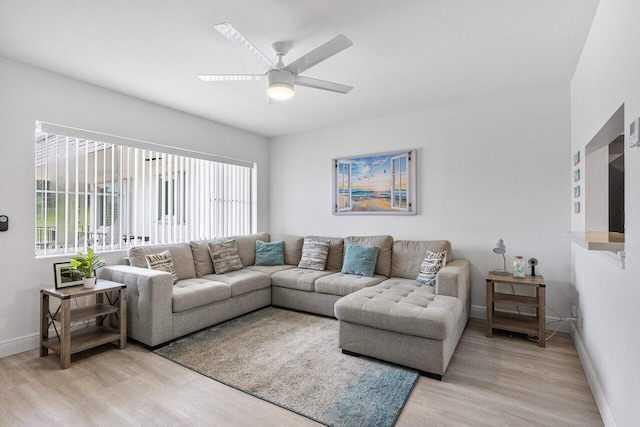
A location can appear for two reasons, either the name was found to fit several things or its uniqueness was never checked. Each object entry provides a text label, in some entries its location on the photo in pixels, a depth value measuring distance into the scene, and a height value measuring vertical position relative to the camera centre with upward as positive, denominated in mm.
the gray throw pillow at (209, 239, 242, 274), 4113 -595
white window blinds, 3141 +199
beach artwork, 4285 +386
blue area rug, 2047 -1260
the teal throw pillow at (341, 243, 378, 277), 3979 -628
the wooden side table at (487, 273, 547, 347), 2973 -950
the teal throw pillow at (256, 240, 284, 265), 4676 -617
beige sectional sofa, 2512 -826
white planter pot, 2877 -631
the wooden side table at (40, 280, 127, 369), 2574 -931
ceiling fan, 2080 +1078
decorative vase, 3232 -588
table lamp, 3424 -418
